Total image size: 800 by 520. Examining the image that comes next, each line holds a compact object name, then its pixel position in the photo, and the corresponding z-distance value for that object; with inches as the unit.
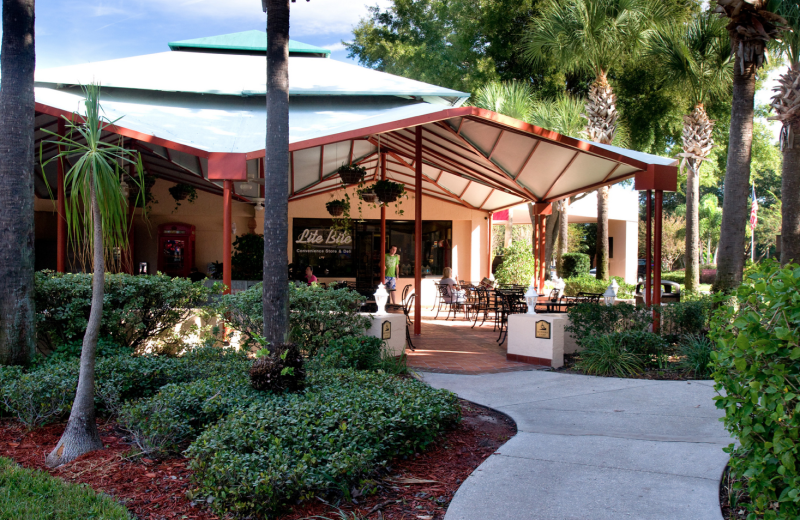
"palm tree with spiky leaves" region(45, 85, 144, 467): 164.2
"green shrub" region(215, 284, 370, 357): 277.3
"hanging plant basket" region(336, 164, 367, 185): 435.5
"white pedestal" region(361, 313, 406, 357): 303.7
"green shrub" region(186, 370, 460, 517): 131.9
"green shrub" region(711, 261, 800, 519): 94.7
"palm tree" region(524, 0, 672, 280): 641.0
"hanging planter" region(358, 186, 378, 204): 499.8
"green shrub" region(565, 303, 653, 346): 324.5
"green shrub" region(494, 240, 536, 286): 724.0
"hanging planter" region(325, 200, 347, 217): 546.9
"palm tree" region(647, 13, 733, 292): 569.0
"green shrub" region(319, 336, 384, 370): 253.1
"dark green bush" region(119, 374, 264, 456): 167.6
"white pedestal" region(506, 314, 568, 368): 324.5
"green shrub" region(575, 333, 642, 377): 295.6
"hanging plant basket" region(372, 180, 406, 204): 444.1
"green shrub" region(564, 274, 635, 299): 732.7
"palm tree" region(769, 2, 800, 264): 449.4
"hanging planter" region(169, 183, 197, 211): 538.6
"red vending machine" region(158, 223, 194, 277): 637.3
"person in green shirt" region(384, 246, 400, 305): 597.3
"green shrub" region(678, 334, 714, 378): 287.6
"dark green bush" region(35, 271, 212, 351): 253.8
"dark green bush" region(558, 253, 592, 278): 884.4
